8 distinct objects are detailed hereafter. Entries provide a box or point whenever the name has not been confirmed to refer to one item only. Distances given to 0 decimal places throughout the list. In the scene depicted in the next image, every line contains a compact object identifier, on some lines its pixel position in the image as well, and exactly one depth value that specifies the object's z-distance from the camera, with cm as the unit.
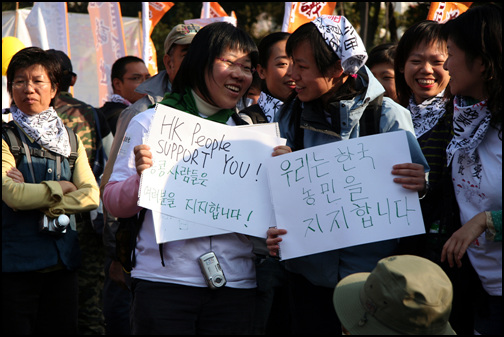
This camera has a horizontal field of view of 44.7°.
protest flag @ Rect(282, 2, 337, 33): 828
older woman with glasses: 370
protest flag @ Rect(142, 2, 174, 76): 989
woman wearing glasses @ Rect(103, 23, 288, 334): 267
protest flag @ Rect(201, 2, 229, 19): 1053
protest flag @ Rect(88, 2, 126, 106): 941
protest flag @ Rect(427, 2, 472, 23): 815
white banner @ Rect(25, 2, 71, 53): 881
